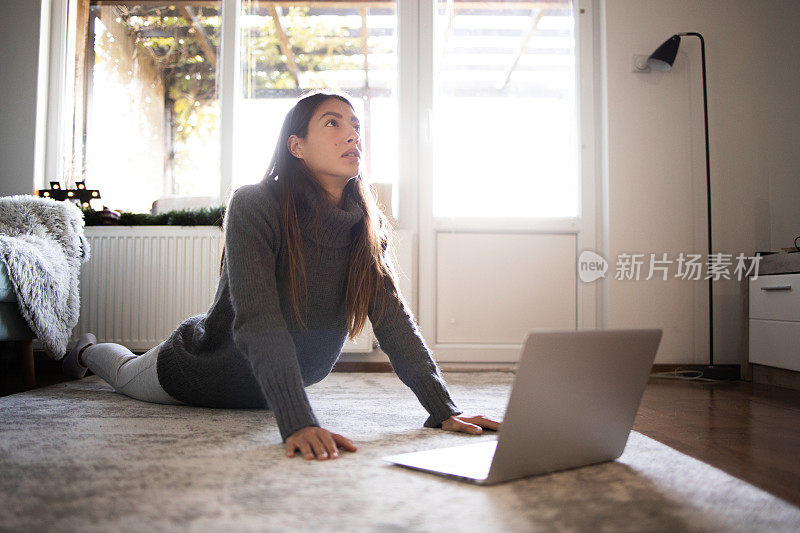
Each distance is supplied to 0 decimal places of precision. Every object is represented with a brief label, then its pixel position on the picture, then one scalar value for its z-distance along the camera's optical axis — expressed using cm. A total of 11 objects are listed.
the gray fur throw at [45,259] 208
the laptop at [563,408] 87
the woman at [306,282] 127
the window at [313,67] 319
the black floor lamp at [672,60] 275
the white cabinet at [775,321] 232
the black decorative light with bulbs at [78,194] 288
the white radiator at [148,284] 286
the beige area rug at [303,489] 74
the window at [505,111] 314
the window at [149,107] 322
